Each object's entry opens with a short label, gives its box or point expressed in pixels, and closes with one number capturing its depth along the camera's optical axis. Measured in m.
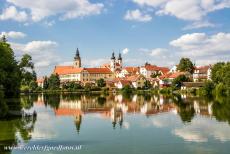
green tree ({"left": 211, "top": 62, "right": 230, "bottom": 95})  82.18
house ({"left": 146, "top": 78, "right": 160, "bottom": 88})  133.34
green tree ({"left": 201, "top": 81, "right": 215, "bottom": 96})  88.75
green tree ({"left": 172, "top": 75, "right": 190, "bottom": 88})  112.25
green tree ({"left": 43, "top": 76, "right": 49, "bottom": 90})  139.69
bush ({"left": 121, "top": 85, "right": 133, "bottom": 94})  116.81
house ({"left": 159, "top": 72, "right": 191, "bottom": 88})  127.44
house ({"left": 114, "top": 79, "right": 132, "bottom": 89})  138.59
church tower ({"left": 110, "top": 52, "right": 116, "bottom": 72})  185.25
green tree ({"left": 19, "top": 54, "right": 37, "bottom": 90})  70.81
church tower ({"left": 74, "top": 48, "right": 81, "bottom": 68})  189.75
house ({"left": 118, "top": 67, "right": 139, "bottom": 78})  173.10
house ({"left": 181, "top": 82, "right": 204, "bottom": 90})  107.15
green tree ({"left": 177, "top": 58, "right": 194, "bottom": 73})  131.50
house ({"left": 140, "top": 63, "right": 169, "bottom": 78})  165.88
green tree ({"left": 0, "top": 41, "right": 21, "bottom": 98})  47.35
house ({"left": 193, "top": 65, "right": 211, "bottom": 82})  128.59
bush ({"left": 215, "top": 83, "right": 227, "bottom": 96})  83.06
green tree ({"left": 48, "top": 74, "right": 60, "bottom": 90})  136.62
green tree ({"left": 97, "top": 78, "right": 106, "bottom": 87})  139.38
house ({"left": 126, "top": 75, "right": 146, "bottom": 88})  141.00
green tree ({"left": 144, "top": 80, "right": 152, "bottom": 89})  132.26
